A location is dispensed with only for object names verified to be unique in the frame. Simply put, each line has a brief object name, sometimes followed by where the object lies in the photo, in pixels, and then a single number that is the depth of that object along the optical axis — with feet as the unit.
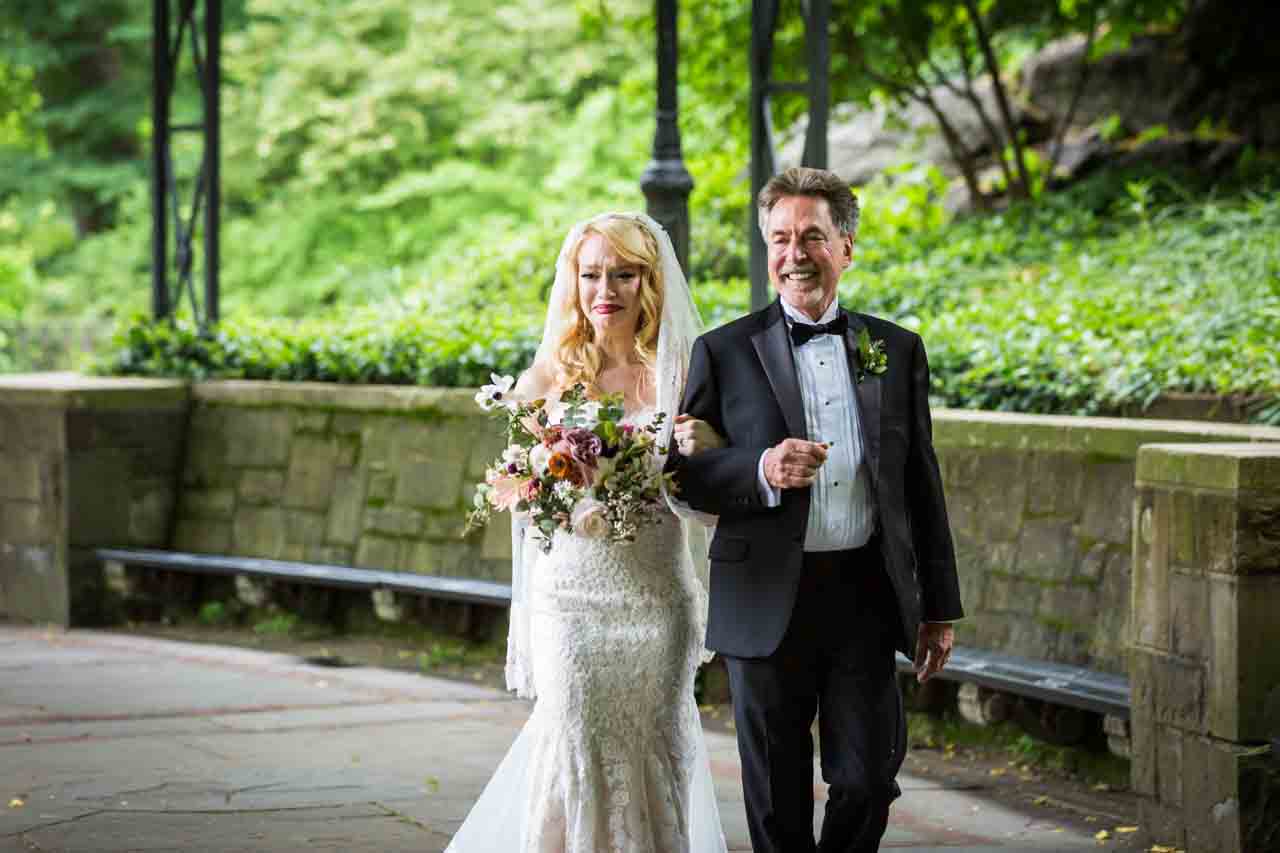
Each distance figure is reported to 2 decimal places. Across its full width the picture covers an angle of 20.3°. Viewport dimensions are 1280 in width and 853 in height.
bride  27.74
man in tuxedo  25.22
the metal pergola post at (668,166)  50.98
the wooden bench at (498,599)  38.00
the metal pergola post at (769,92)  55.04
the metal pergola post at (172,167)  73.16
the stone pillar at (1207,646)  32.71
